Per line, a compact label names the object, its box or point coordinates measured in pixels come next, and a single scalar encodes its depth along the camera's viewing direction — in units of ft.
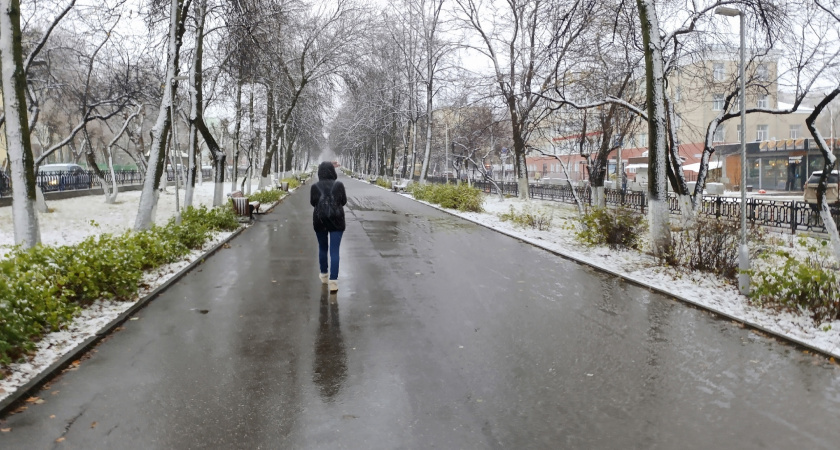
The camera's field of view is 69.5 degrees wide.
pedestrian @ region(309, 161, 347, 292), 28.66
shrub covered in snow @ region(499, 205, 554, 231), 60.39
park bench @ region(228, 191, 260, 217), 65.87
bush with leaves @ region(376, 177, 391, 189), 170.71
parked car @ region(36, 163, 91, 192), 89.23
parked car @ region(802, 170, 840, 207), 74.06
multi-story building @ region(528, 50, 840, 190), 133.08
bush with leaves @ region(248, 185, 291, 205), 84.30
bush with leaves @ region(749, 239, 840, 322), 23.37
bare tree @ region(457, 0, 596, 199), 51.96
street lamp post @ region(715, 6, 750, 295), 28.29
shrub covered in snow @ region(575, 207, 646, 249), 43.45
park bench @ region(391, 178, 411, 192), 147.45
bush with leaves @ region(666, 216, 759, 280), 32.24
